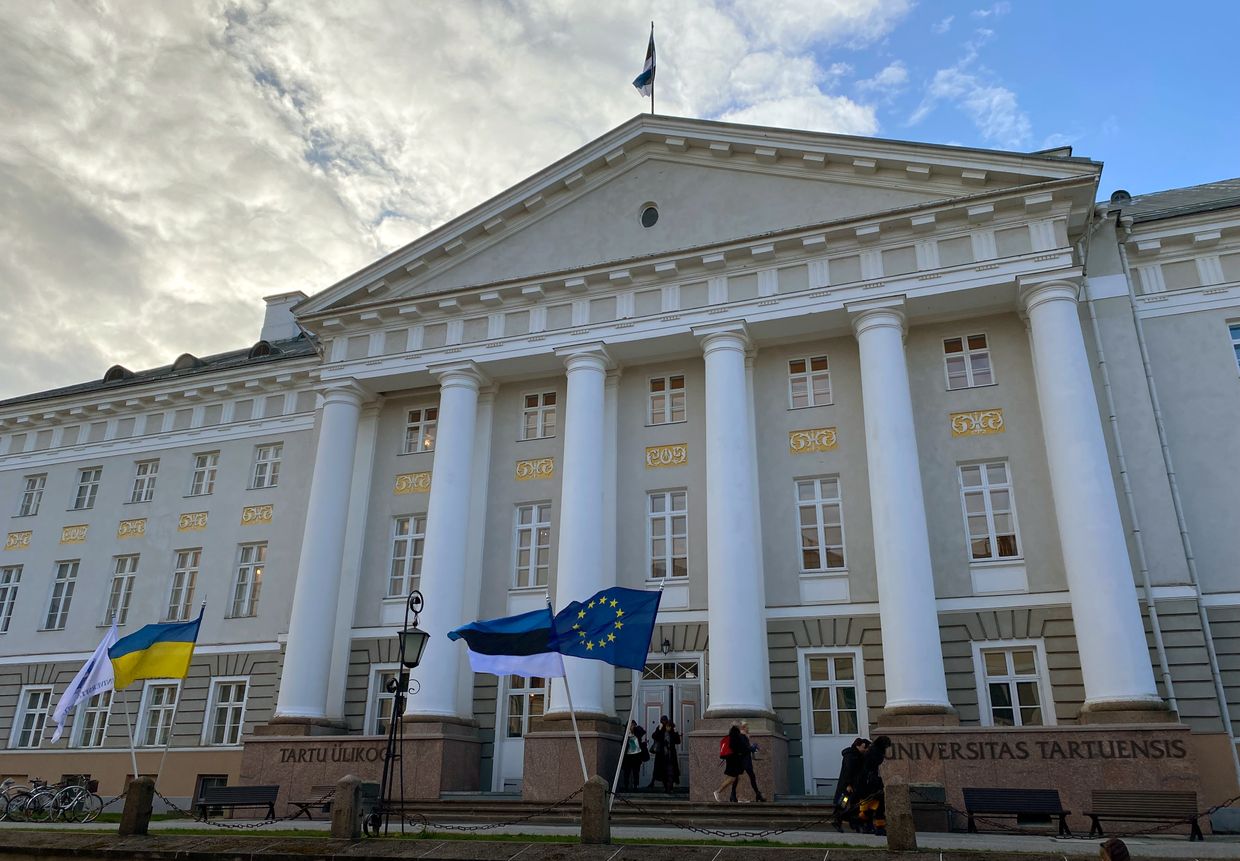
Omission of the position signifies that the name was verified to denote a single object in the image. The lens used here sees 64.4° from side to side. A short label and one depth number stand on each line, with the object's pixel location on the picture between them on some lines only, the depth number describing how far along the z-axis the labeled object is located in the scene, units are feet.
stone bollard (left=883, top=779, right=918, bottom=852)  36.60
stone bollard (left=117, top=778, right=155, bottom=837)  46.68
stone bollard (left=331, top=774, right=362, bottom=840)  42.52
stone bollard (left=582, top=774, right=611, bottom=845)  39.70
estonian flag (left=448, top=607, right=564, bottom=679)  53.78
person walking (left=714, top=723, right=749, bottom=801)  58.08
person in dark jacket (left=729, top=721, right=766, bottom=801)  57.88
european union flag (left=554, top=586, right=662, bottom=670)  51.75
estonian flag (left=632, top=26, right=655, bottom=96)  85.71
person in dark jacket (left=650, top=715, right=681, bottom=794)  65.51
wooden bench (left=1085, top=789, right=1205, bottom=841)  48.16
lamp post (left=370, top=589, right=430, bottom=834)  51.02
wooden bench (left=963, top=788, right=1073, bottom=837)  49.80
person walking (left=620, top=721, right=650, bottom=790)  66.85
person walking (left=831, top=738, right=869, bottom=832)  49.14
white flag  68.80
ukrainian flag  67.67
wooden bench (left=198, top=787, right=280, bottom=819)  65.21
